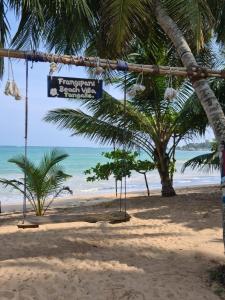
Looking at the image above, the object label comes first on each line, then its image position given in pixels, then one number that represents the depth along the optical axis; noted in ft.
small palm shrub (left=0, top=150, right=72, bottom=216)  19.86
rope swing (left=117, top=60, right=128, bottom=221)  12.88
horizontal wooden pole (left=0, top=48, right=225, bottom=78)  12.14
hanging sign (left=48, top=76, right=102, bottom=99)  12.02
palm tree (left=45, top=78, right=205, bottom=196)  24.12
